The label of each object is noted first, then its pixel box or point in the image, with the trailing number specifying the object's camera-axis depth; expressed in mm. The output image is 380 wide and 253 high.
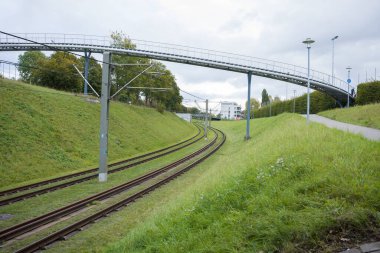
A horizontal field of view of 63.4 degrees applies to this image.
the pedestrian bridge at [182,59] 36000
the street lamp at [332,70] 41100
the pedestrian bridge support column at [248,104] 37500
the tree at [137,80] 54625
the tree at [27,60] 69000
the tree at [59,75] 48438
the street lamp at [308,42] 24859
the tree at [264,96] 146875
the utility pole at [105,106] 19464
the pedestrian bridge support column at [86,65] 39625
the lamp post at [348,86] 43081
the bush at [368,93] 39500
